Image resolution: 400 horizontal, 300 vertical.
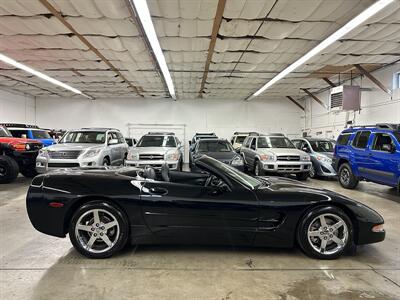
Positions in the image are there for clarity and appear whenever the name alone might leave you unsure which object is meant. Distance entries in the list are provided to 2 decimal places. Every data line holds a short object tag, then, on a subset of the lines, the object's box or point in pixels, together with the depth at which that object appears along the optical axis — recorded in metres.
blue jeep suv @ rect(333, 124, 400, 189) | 6.63
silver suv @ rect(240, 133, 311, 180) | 9.16
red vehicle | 8.64
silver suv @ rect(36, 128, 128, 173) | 8.03
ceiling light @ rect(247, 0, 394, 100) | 5.90
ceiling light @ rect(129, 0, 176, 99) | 5.83
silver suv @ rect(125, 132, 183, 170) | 8.86
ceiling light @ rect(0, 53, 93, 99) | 10.16
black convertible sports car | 3.24
